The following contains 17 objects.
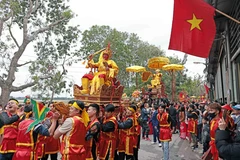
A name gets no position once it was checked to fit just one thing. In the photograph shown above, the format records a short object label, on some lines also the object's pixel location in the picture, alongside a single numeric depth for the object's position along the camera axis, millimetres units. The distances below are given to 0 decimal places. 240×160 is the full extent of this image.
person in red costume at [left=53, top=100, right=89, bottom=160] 3752
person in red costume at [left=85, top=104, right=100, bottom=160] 4340
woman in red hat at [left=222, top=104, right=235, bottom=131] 2904
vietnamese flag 5250
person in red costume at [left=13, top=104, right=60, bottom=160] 4152
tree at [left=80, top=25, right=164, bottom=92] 29828
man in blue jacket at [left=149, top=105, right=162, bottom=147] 11669
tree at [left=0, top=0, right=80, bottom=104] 17953
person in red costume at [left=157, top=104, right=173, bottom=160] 7079
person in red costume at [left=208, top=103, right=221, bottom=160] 4773
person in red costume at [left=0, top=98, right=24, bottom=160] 5152
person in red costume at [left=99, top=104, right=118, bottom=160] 5230
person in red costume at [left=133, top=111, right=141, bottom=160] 6703
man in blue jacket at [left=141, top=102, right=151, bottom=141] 12679
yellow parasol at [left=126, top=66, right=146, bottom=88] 16359
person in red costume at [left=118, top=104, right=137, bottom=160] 6168
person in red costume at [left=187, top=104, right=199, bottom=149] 10066
